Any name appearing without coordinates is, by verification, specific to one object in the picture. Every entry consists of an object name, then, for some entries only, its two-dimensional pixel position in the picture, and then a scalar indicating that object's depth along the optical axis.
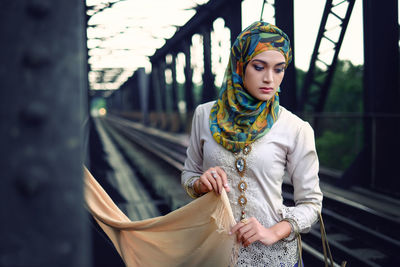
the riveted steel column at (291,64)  7.21
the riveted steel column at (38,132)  0.51
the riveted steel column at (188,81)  19.61
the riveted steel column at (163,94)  25.36
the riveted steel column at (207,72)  14.82
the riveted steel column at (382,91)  5.99
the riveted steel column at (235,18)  9.87
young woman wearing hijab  1.38
